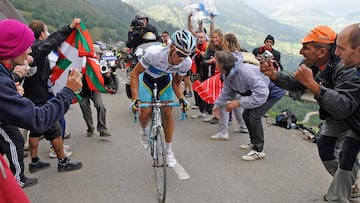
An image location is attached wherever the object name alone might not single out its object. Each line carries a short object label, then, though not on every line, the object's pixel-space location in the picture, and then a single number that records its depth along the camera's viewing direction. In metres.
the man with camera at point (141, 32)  8.25
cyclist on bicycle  4.39
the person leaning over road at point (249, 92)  5.34
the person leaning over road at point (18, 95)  2.13
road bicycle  4.17
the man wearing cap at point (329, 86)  2.71
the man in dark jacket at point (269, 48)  8.43
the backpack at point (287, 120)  7.86
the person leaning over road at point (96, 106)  6.89
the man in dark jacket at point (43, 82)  4.88
